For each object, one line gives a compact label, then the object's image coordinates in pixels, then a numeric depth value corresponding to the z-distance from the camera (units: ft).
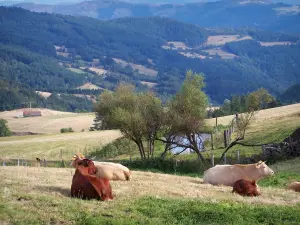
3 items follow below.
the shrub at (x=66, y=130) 384.06
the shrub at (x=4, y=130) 385.54
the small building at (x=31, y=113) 560.61
